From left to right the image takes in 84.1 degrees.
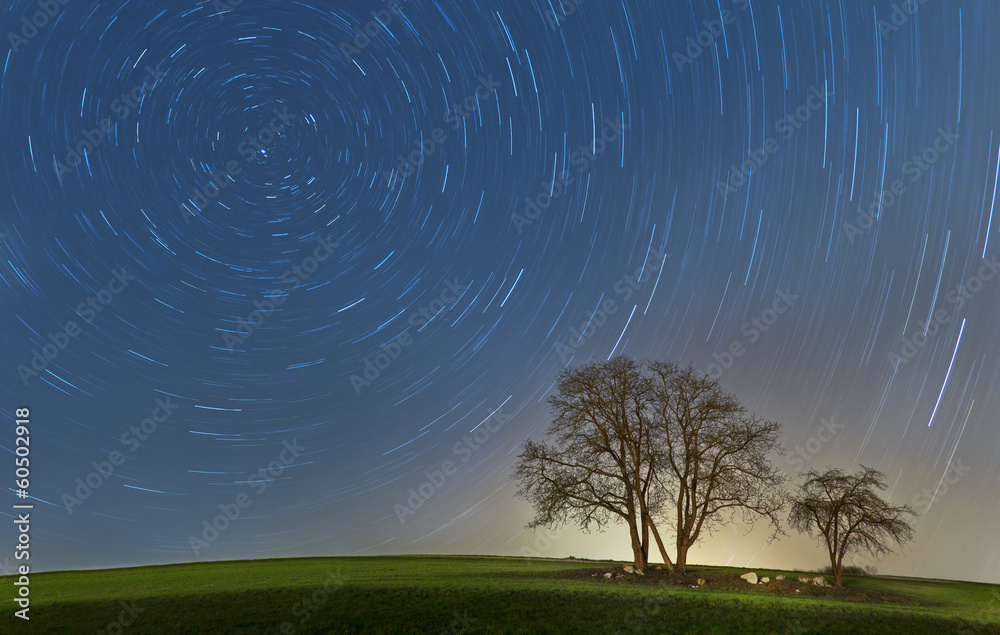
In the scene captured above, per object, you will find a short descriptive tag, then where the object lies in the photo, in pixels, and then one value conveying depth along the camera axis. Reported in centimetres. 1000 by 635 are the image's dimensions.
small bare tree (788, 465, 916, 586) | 2912
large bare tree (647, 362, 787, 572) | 2747
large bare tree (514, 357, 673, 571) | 2838
